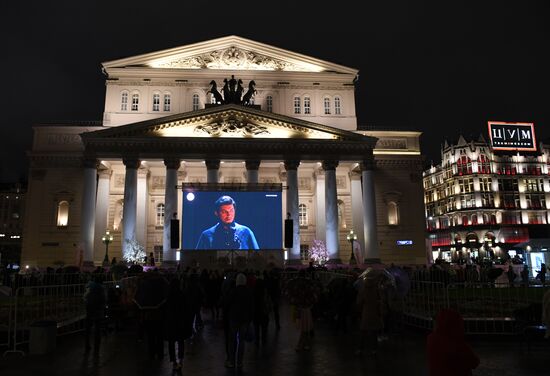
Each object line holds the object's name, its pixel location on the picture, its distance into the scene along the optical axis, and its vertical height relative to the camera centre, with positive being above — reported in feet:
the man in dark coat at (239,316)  32.35 -3.62
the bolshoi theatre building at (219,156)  130.93 +32.37
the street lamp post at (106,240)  123.44 +7.09
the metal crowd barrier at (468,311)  41.32 -5.42
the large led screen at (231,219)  112.88 +11.08
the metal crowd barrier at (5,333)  39.60 -5.92
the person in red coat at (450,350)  16.65 -3.22
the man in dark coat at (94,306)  40.01 -3.47
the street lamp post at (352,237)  136.29 +7.42
